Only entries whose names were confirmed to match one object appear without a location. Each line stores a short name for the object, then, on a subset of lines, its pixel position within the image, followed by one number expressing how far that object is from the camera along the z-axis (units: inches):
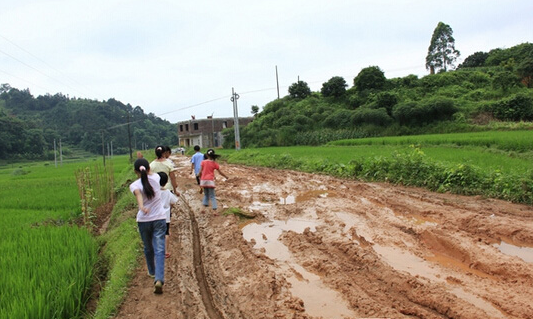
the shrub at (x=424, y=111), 1144.2
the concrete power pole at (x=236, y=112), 1200.8
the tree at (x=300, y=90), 1860.2
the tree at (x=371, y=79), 1601.9
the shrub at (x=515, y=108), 1003.3
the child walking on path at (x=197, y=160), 385.4
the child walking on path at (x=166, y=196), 209.8
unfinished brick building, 2393.0
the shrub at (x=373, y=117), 1256.2
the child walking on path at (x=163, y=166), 255.9
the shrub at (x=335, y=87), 1705.2
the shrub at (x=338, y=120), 1366.9
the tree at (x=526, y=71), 1263.5
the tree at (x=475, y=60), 1914.4
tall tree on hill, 1979.6
